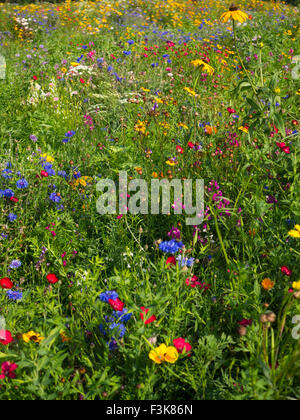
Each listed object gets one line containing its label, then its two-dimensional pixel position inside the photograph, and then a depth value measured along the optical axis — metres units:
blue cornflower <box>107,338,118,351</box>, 1.44
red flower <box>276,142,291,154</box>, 1.99
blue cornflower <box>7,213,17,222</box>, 2.15
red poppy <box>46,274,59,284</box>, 1.59
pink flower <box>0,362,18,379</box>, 1.24
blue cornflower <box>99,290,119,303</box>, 1.51
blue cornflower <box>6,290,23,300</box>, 1.73
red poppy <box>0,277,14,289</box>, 1.48
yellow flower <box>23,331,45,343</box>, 1.34
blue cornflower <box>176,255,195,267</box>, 1.69
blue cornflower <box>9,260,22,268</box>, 1.94
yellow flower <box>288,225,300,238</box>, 1.51
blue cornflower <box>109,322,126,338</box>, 1.40
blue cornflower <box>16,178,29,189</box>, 2.27
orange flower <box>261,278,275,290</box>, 1.45
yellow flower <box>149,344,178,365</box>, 1.29
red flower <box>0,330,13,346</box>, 1.32
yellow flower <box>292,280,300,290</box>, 1.28
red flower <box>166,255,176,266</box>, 1.69
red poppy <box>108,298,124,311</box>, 1.38
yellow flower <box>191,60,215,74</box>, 2.38
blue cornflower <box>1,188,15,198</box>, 2.24
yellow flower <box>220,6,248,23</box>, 2.07
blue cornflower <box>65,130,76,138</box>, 2.82
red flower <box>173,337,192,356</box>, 1.38
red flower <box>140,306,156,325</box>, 1.35
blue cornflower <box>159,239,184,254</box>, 1.74
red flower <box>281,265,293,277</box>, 1.53
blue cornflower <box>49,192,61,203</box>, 2.23
